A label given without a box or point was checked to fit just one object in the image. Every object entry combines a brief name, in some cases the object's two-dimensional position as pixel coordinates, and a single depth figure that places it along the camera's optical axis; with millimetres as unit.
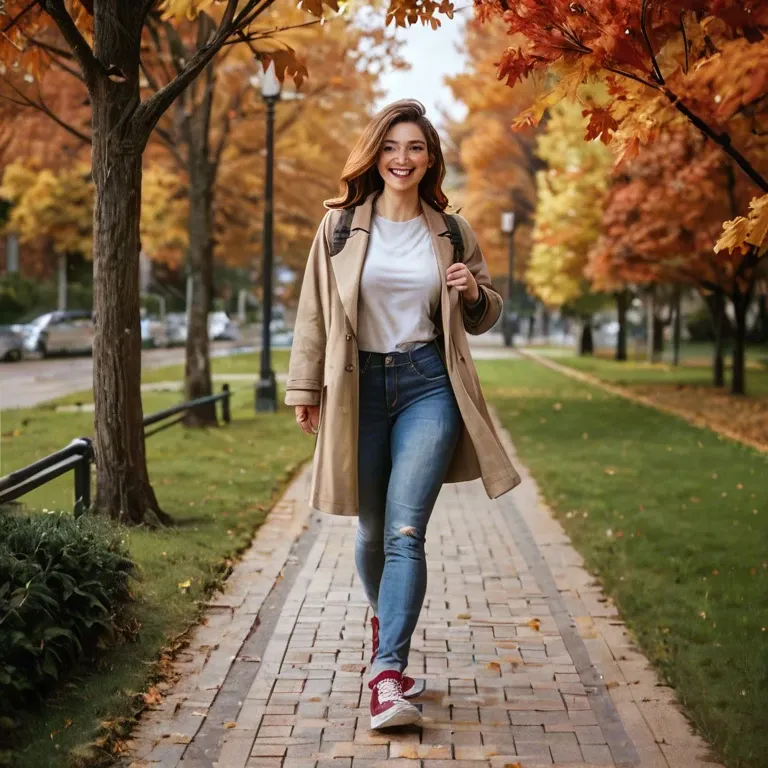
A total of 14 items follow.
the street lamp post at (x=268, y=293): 16500
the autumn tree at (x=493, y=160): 38000
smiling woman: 4195
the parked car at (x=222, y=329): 55688
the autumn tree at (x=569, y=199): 26453
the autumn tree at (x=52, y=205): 35438
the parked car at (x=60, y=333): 33562
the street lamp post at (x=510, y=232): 38750
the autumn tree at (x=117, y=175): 6688
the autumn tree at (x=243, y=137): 14761
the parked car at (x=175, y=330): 47312
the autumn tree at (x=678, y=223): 18984
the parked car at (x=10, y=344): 30906
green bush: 4062
